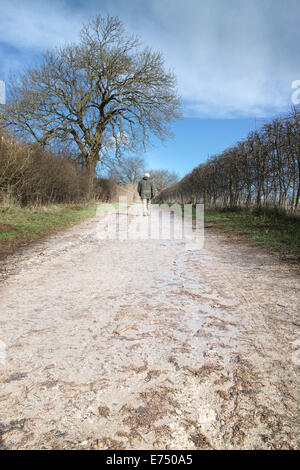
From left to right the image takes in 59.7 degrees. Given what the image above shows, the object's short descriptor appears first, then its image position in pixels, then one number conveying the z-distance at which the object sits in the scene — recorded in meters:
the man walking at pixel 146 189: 11.70
